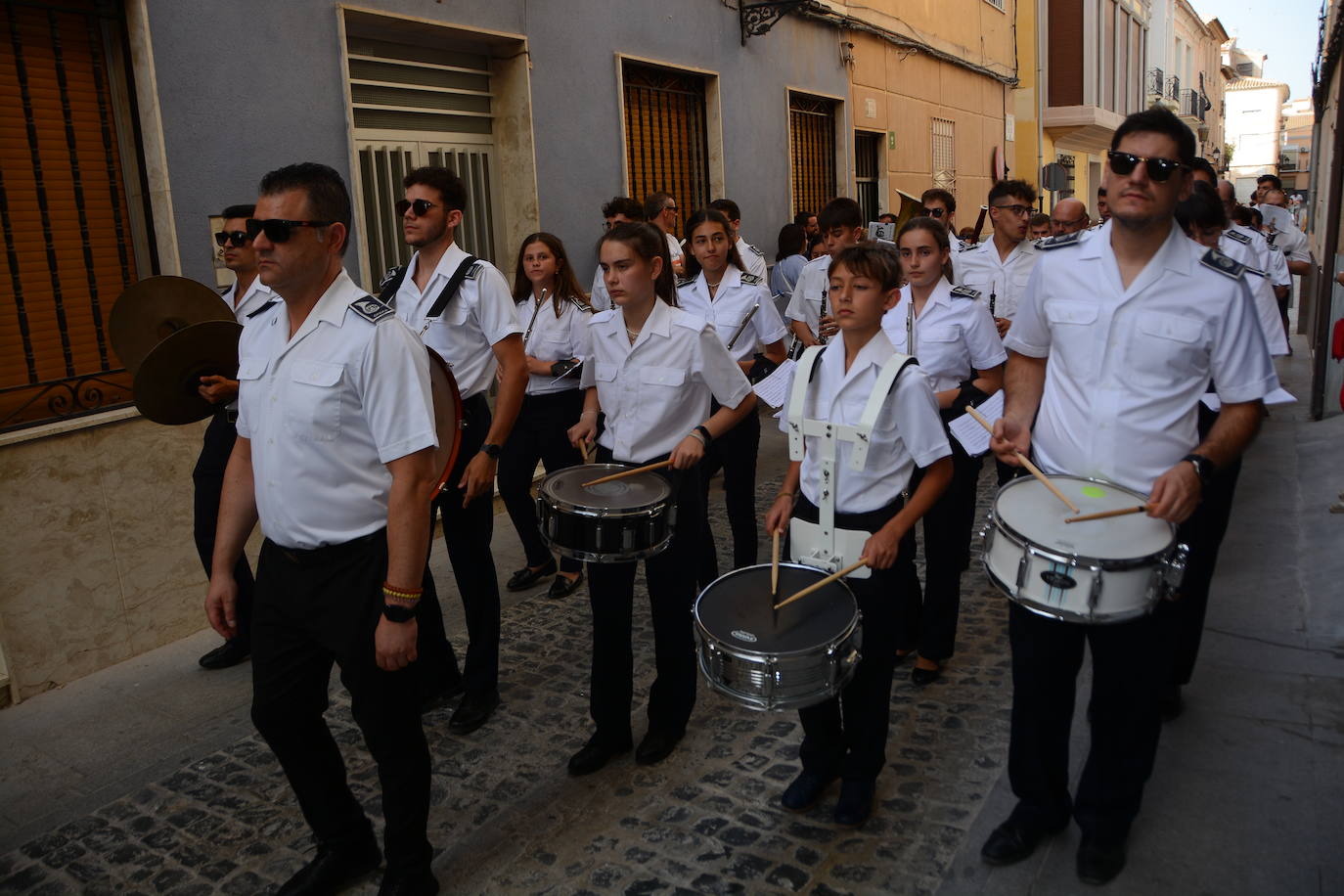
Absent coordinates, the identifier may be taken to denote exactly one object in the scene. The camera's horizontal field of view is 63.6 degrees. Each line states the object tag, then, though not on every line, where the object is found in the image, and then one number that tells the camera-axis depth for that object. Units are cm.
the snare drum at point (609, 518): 343
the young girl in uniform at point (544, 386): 564
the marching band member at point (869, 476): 322
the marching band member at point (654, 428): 376
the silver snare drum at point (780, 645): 279
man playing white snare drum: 283
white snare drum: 261
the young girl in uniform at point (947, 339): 475
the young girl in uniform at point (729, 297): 595
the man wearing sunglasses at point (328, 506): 275
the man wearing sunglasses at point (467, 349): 430
